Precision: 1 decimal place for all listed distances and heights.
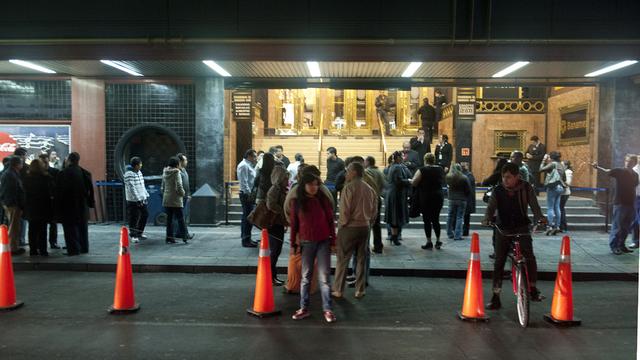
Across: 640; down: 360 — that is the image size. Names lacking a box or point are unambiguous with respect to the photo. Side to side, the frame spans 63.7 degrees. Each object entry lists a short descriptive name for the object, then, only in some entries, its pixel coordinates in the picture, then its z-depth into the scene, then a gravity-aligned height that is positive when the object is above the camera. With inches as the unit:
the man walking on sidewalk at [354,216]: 265.0 -33.5
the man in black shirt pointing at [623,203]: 391.5 -38.1
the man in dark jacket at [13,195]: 377.1 -34.6
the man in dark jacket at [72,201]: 379.9 -38.9
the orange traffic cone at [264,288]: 243.6 -65.4
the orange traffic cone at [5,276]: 252.1 -62.9
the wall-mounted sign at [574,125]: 633.6 +35.5
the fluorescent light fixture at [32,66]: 469.7 +79.3
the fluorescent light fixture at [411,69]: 465.4 +78.5
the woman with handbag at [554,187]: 466.6 -31.6
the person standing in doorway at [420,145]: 604.4 +7.3
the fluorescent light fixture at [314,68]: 465.3 +78.8
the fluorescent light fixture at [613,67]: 446.6 +79.0
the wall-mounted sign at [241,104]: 612.1 +54.4
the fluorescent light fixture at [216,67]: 463.5 +78.6
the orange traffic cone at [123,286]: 247.9 -66.3
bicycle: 228.5 -58.0
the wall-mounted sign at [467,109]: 665.6 +55.2
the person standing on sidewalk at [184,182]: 436.2 -28.2
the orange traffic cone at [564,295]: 233.6 -64.9
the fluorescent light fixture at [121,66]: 463.2 +78.1
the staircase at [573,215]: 526.9 -67.1
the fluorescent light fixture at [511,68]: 452.1 +78.2
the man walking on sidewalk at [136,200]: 425.7 -42.7
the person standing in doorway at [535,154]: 580.7 -2.1
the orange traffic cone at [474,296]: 237.9 -66.8
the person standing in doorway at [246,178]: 423.8 -23.6
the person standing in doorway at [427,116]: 670.5 +45.5
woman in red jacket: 237.5 -38.7
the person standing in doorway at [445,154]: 591.5 -3.0
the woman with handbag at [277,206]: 285.1 -31.0
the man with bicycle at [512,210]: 245.5 -28.4
